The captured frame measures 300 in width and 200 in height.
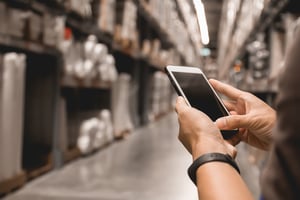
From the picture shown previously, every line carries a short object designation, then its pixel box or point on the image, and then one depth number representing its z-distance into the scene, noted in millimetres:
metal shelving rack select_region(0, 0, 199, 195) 2812
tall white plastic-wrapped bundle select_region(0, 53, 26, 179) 2434
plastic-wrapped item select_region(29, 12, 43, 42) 2797
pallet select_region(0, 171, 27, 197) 2402
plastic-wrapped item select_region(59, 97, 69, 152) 3398
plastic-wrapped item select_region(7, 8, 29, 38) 2528
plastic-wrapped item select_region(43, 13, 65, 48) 2986
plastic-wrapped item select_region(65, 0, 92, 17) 3368
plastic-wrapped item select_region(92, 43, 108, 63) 3965
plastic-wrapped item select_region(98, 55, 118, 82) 4230
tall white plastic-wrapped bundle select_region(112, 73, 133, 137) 5066
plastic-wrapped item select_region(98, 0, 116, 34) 4293
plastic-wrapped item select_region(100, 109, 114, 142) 4371
